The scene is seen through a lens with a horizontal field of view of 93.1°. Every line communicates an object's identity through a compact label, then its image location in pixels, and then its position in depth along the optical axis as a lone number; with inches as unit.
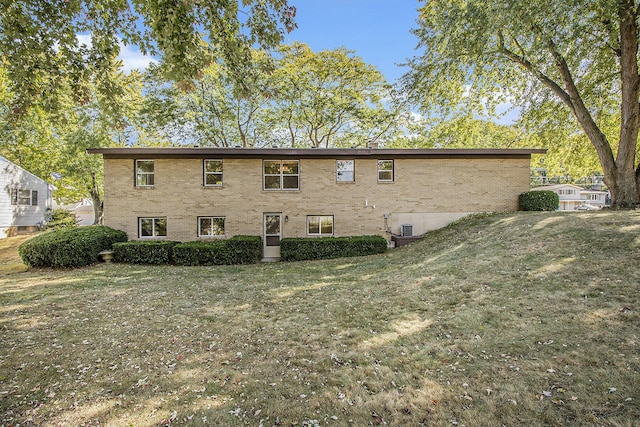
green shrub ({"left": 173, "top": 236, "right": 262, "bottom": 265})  486.6
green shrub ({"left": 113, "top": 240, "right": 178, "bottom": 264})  490.3
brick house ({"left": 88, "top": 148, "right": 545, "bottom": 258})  557.6
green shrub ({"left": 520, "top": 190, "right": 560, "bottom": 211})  572.4
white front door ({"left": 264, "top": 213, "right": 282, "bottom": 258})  573.6
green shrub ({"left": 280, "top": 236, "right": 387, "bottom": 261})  524.4
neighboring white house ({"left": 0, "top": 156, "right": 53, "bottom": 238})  800.3
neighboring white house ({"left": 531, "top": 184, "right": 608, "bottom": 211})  1898.4
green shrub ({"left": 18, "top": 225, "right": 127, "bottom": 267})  439.8
